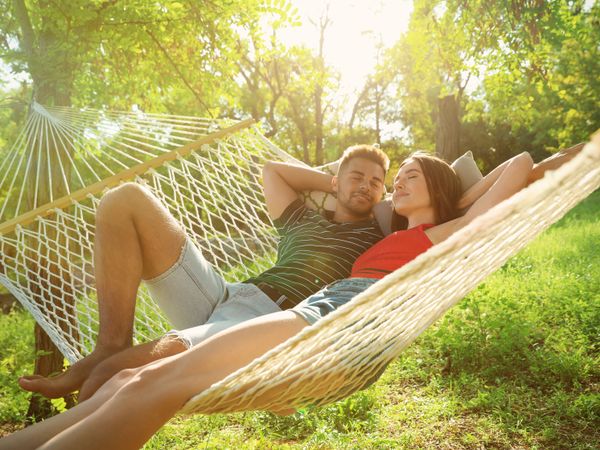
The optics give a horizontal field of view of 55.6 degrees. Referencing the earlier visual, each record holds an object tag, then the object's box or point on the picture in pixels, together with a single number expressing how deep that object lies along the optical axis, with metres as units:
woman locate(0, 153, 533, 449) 0.96
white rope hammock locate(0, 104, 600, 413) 0.78
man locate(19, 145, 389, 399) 1.31
